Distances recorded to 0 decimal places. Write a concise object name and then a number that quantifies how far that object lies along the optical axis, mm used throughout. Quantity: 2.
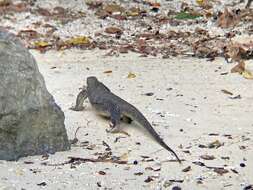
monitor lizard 13086
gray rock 11477
